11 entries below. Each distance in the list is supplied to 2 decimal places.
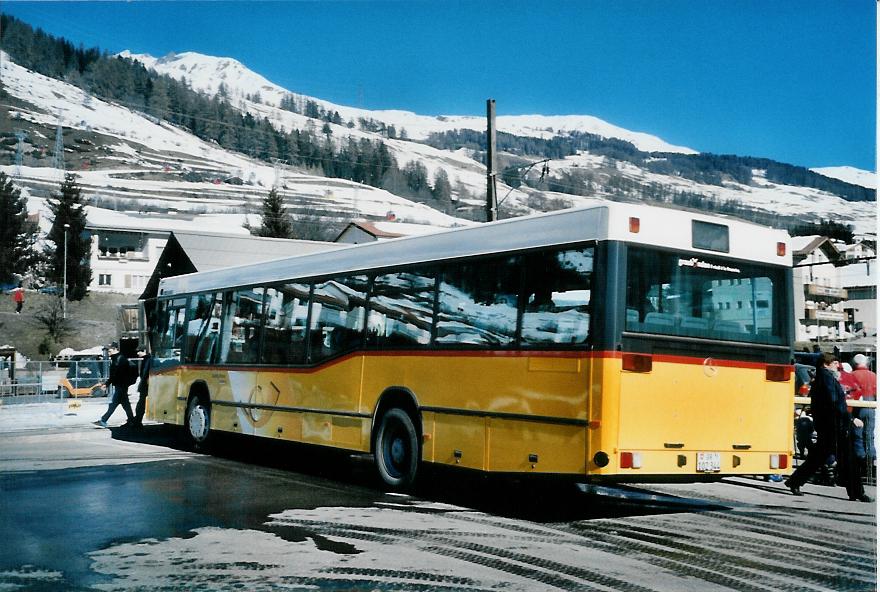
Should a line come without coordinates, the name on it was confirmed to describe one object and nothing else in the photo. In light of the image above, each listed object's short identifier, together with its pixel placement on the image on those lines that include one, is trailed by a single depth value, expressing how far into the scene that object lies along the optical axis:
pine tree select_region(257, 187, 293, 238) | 81.38
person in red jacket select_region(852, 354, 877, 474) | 12.62
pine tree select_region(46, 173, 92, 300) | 79.44
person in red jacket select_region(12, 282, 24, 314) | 70.44
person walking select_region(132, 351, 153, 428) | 20.05
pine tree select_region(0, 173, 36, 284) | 75.94
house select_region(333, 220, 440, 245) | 72.61
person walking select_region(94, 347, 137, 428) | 20.83
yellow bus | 8.86
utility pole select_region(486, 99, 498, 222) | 23.72
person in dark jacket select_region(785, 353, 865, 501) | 11.31
